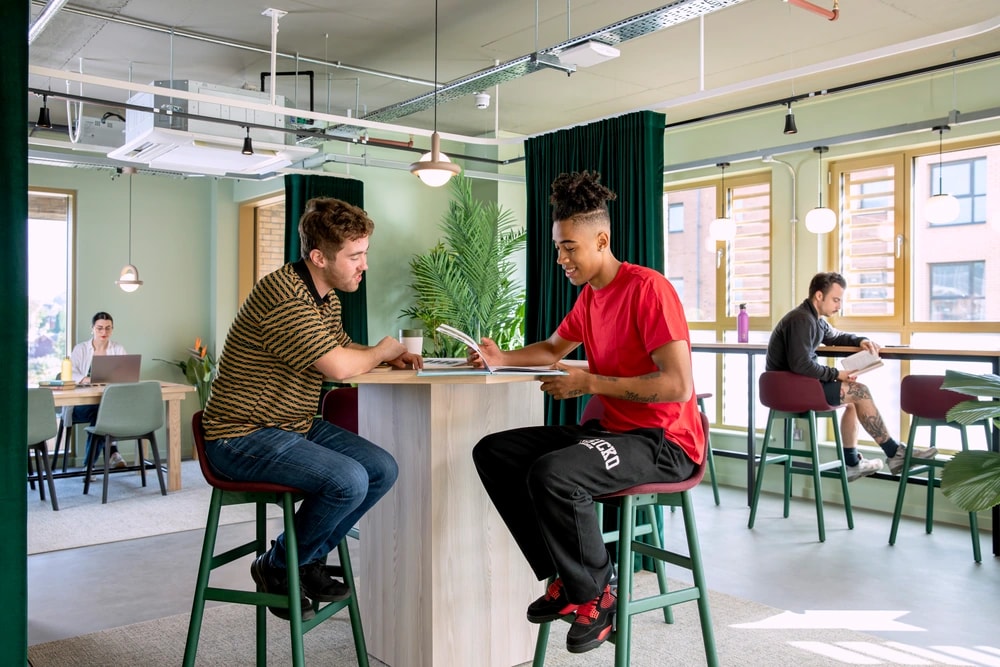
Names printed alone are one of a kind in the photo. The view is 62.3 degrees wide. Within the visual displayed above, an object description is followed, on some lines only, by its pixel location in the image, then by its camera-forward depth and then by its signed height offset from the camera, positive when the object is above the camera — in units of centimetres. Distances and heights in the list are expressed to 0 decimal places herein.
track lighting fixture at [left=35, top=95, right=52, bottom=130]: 466 +116
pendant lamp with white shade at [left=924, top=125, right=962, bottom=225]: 510 +75
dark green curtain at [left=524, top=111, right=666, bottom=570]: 400 +66
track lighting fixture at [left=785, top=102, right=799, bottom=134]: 460 +114
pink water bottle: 618 +1
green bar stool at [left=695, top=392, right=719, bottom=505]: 579 -98
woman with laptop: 706 -24
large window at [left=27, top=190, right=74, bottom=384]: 770 +42
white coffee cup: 292 -5
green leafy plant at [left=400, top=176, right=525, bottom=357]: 684 +41
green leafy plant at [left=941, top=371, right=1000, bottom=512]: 246 -43
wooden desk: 610 -65
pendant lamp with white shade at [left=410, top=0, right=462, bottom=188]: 385 +74
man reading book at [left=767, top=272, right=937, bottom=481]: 502 -18
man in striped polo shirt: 239 -23
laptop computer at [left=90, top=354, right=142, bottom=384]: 655 -34
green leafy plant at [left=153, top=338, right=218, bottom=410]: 816 -44
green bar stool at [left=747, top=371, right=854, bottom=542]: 493 -51
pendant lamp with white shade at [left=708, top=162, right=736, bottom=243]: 629 +75
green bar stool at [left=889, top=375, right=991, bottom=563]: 442 -45
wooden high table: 272 -74
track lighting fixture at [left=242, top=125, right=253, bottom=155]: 494 +107
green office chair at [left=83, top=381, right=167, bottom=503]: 609 -67
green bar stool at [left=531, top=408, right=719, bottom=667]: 228 -71
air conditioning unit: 475 +113
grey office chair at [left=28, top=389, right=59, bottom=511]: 567 -66
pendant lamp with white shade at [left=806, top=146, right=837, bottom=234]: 564 +74
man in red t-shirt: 222 -33
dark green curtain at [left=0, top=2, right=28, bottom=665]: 190 +1
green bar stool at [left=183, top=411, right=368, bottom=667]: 237 -76
